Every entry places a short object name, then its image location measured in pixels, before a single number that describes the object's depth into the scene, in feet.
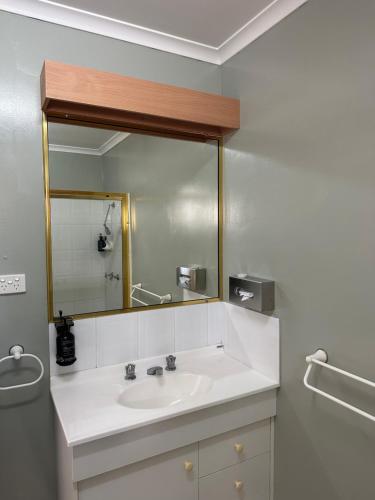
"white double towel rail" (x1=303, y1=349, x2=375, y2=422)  3.84
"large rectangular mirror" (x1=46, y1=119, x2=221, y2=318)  5.47
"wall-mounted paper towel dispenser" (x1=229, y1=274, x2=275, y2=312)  5.48
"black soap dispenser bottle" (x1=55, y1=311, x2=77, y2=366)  5.24
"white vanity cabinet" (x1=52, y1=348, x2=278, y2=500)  4.22
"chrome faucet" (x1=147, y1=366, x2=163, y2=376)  5.65
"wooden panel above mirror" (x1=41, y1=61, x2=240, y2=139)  4.85
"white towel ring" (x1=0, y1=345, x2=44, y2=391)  4.96
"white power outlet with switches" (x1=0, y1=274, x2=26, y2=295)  5.01
